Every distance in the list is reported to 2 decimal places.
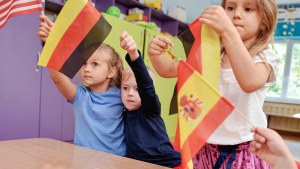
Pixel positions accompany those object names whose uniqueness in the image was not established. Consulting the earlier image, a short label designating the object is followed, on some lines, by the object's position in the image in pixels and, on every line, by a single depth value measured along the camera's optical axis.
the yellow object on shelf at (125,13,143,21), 3.55
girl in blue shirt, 1.10
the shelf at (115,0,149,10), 3.64
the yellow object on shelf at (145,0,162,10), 3.95
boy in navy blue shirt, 1.04
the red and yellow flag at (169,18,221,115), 0.71
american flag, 0.90
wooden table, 0.73
